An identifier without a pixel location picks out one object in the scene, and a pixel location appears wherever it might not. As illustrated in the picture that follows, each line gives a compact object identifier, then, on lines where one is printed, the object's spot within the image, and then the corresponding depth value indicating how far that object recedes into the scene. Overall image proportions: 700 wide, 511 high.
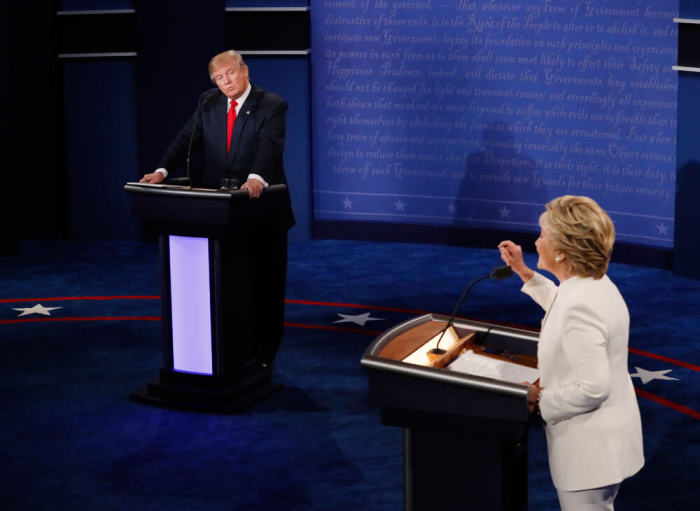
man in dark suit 5.91
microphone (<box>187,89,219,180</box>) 6.00
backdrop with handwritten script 9.10
